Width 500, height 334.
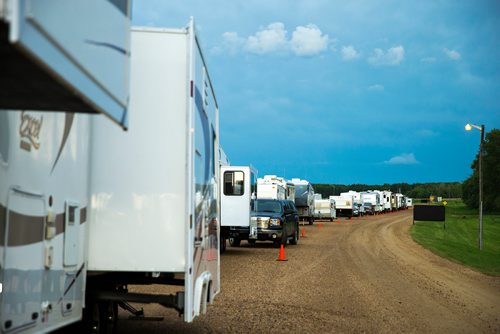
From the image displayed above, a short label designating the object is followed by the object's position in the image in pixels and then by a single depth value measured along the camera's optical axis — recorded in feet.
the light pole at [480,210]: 92.89
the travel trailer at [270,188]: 115.73
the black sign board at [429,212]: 137.49
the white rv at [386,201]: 281.54
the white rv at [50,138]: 9.02
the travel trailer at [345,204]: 217.97
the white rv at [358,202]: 231.93
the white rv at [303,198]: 152.25
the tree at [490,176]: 304.71
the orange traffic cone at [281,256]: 64.58
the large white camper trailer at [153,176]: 19.34
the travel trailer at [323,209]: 182.60
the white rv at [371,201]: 252.62
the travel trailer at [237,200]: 66.39
